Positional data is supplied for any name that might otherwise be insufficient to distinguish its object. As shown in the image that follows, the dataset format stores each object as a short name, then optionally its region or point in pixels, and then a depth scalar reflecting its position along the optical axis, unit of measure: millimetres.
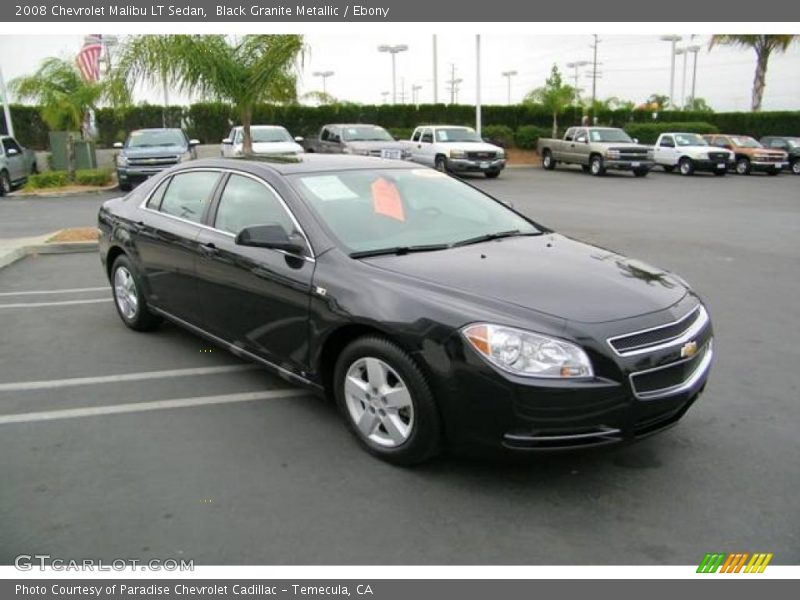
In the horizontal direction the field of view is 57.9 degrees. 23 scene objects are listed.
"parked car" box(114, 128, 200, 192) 20172
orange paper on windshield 4625
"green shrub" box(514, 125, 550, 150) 36531
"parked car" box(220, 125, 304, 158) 19484
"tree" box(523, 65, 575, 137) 38678
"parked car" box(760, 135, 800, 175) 29922
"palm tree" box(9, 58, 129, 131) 22125
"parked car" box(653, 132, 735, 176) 28078
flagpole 25316
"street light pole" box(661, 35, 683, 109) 48262
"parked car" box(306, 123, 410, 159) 22484
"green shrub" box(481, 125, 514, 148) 36125
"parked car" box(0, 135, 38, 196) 20953
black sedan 3336
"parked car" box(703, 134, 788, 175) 28688
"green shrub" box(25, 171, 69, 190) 21438
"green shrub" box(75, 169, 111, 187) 21797
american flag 22391
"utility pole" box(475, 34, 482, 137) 28534
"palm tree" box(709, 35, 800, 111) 36625
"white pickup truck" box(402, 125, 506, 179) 23500
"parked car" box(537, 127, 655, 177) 26531
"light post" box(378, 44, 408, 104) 42862
